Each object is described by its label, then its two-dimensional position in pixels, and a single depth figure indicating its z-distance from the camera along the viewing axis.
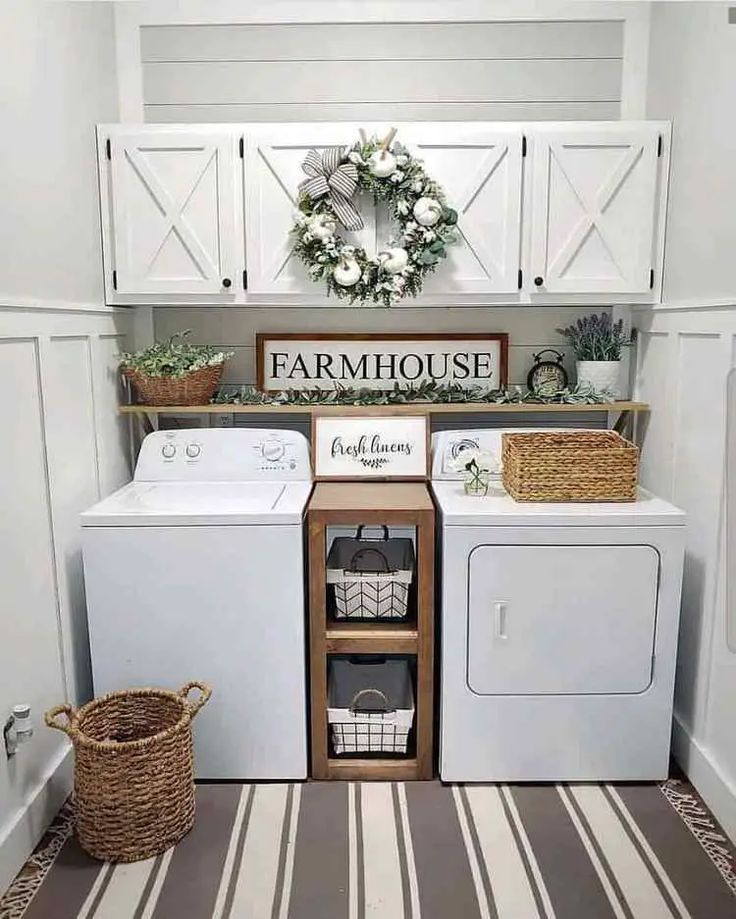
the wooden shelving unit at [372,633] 2.38
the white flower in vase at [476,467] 2.58
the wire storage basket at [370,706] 2.47
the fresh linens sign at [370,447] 2.77
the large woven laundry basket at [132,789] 2.06
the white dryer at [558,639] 2.33
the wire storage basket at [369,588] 2.48
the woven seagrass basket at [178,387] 2.79
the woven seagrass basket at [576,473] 2.45
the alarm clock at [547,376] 3.00
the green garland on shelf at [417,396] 2.89
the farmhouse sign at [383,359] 3.04
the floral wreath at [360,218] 2.57
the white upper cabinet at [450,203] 2.64
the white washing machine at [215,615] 2.34
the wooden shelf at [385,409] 2.81
